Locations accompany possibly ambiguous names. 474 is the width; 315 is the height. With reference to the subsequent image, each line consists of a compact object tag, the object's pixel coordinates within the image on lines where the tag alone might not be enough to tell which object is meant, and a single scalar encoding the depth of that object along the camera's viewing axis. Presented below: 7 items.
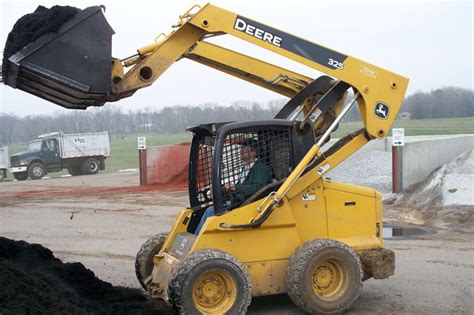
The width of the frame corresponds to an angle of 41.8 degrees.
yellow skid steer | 6.37
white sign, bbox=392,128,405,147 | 17.34
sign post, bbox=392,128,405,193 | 17.38
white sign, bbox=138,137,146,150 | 24.34
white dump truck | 34.22
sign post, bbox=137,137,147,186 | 24.21
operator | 6.97
